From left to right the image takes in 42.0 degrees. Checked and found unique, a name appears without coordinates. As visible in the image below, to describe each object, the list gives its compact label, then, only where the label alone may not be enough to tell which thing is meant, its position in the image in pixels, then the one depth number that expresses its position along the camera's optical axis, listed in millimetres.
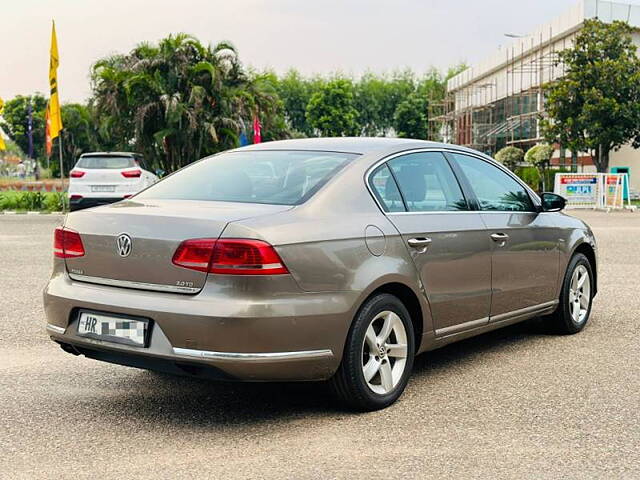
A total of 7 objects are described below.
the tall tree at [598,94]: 38281
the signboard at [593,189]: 28453
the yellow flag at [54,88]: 26797
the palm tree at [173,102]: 32500
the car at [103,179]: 21422
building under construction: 47438
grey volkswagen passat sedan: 4082
